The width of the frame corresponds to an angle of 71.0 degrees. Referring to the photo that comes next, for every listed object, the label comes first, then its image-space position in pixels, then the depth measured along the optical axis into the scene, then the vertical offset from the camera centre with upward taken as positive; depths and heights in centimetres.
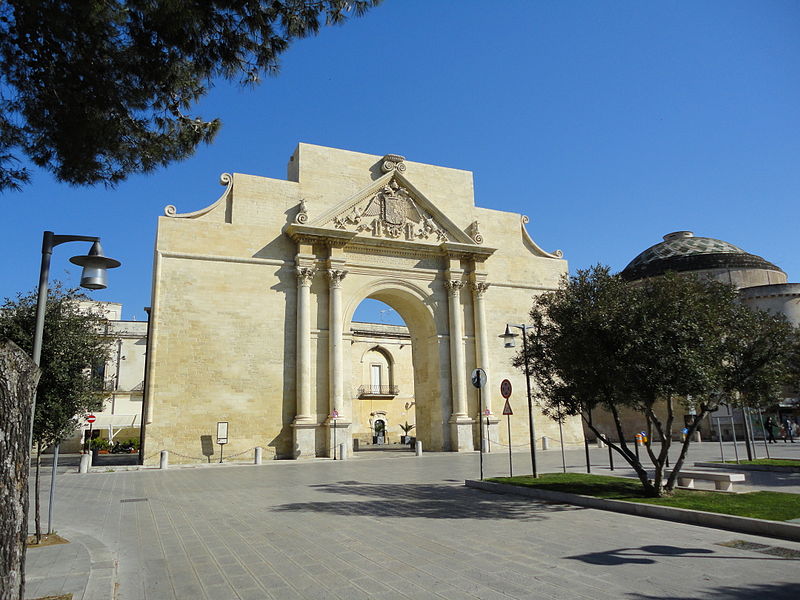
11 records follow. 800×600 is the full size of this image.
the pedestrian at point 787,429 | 2878 -94
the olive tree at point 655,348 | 906 +111
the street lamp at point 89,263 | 646 +190
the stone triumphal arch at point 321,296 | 2234 +555
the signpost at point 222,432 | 2161 -25
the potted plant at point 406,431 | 3855 -75
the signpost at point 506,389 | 1343 +68
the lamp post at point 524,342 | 1199 +184
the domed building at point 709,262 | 4184 +1136
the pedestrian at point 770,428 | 2845 -86
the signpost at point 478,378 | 1380 +98
